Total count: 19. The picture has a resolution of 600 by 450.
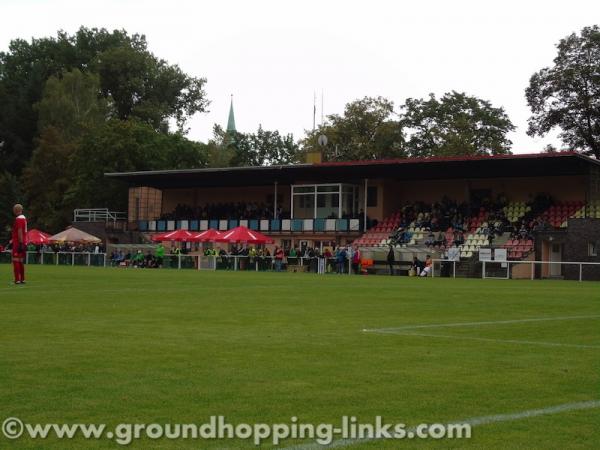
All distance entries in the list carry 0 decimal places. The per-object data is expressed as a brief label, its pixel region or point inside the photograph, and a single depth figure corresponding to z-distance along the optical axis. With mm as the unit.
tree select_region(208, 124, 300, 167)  112875
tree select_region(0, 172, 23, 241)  85625
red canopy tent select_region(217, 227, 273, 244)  57375
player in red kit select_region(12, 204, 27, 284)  23984
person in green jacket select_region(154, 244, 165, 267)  59438
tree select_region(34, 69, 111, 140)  96438
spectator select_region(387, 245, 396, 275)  52991
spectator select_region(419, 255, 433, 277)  50156
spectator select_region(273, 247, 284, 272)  56250
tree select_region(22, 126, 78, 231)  88062
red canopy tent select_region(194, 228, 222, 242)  58781
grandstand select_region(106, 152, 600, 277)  53844
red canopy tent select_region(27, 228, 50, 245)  63000
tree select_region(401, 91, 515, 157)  83625
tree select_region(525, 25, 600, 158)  72812
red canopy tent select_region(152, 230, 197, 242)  60291
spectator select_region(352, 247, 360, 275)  53872
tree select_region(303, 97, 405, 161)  87688
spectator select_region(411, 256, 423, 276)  51344
